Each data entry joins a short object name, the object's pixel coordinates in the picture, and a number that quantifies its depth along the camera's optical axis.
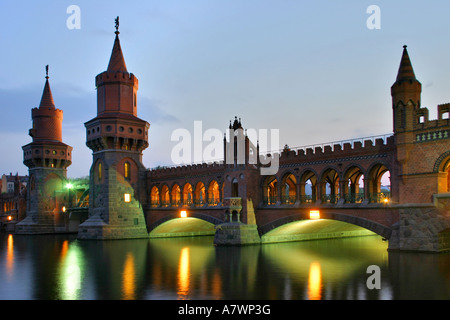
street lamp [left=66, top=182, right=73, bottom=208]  57.92
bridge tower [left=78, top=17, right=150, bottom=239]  44.25
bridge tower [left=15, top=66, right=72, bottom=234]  55.88
